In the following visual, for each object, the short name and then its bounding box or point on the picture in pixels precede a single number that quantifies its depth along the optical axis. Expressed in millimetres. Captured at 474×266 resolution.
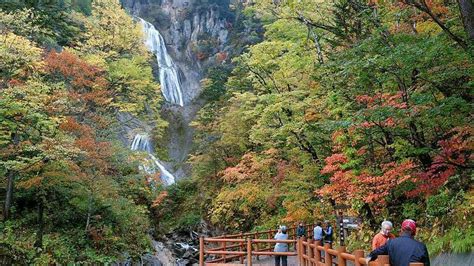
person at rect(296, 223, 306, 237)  13845
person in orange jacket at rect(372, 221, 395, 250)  6270
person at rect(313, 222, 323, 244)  12516
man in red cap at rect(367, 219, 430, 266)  4324
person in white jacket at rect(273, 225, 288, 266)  10924
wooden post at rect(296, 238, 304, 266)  9836
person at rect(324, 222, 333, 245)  14066
